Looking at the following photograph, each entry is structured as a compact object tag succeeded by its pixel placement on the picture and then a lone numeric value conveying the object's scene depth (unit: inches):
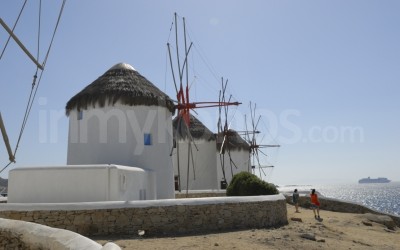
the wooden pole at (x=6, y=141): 337.6
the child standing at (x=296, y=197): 803.4
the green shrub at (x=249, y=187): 660.9
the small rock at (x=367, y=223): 728.9
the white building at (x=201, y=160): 1187.9
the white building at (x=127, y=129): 676.7
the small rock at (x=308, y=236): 493.7
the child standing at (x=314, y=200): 722.8
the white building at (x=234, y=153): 1191.6
